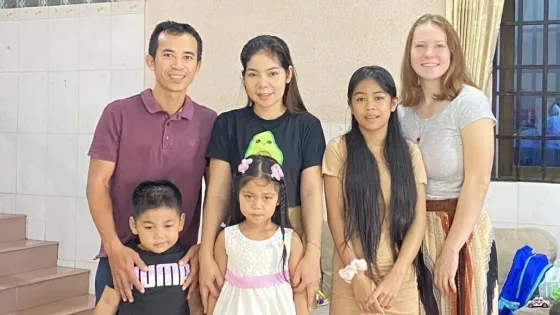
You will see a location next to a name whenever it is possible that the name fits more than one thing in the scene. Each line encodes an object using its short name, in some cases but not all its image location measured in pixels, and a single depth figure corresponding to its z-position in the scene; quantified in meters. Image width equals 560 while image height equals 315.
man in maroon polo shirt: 2.24
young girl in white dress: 2.20
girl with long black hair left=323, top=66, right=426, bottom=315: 2.30
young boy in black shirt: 2.21
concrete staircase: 4.77
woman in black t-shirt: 2.24
